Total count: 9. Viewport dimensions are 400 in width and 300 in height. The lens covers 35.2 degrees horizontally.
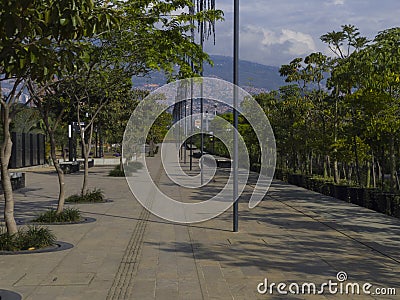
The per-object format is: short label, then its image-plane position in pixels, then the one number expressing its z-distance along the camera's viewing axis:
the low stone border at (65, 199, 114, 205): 20.55
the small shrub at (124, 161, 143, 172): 39.35
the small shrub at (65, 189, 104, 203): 20.80
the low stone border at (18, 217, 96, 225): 15.35
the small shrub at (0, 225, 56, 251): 11.41
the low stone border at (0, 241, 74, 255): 11.16
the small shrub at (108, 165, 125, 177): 37.71
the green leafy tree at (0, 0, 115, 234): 6.44
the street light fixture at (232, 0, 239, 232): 14.26
